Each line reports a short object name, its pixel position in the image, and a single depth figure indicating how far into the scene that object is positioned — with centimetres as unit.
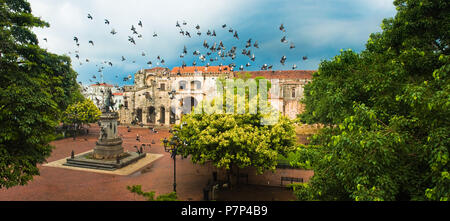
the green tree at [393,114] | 420
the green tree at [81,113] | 3086
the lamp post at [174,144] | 1204
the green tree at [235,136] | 1103
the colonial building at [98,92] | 6171
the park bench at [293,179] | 1393
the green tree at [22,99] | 694
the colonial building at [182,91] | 4122
